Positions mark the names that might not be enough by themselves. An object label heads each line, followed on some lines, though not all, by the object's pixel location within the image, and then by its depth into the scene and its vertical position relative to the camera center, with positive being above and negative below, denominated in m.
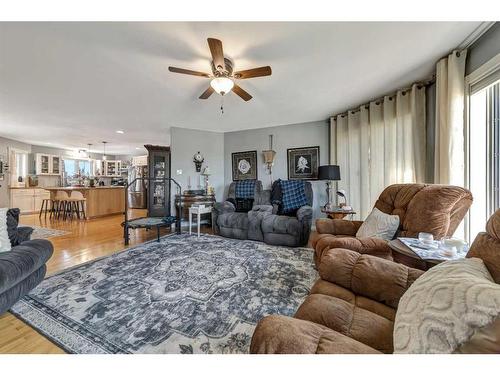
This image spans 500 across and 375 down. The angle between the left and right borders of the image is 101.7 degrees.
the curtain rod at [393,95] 2.47 +1.31
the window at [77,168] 8.05 +0.91
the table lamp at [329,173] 3.38 +0.23
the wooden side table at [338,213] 3.03 -0.40
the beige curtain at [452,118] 2.00 +0.68
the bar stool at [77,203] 5.33 -0.37
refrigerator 7.86 -0.18
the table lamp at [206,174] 4.71 +0.33
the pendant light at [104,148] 6.67 +1.53
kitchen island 5.40 -0.29
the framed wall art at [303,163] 4.32 +0.52
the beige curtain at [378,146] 2.60 +0.63
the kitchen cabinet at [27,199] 6.27 -0.26
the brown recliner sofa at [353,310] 0.67 -0.53
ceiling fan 1.85 +1.12
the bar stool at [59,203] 5.34 -0.37
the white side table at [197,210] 3.93 -0.43
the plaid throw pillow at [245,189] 4.34 -0.03
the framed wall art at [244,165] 4.87 +0.54
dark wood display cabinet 5.33 +0.09
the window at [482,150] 1.87 +0.33
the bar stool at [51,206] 5.75 -0.46
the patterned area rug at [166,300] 1.35 -0.98
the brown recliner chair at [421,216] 1.58 -0.27
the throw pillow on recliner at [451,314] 0.54 -0.39
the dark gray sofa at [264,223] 3.24 -0.60
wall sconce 4.59 +0.68
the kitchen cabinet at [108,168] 8.70 +0.94
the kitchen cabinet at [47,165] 7.03 +0.91
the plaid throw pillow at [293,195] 3.85 -0.16
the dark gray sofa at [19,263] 1.50 -0.58
